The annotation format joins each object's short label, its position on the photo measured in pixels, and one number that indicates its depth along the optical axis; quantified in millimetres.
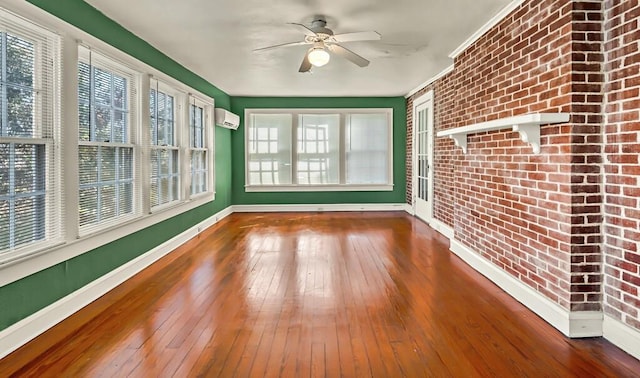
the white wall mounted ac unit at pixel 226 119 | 7039
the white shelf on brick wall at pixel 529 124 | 2605
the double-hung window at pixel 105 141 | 3256
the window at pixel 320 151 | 8500
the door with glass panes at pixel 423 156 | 6699
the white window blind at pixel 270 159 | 8531
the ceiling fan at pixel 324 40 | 3582
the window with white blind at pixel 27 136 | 2445
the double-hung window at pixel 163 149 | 4609
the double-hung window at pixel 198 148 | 6009
